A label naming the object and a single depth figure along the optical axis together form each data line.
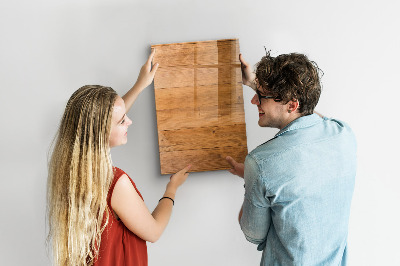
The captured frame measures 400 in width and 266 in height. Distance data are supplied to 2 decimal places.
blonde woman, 1.42
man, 1.37
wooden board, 1.92
